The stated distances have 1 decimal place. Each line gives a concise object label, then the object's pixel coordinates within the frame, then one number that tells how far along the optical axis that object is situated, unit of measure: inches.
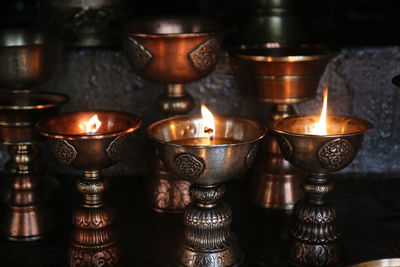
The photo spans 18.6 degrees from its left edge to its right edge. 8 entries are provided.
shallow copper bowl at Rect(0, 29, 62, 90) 42.6
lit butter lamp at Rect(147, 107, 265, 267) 38.0
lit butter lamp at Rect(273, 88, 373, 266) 38.5
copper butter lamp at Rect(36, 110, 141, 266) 38.5
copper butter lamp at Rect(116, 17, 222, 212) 42.2
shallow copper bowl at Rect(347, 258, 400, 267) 35.5
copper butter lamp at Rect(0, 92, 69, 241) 42.4
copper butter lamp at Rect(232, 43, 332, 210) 42.4
